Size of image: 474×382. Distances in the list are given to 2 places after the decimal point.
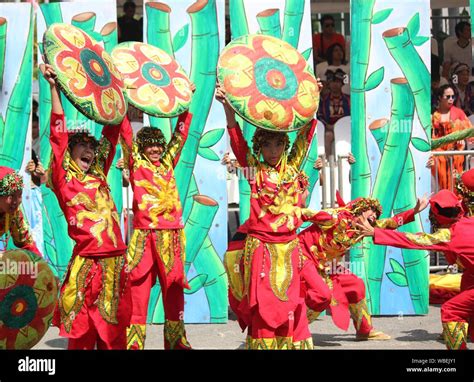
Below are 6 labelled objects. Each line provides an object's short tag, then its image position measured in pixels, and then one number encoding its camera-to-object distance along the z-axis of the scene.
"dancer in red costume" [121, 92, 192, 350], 13.92
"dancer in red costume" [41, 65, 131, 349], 12.62
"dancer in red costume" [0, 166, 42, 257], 12.49
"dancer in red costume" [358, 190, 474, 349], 12.53
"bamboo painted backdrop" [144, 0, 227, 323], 16.40
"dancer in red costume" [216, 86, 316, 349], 12.95
